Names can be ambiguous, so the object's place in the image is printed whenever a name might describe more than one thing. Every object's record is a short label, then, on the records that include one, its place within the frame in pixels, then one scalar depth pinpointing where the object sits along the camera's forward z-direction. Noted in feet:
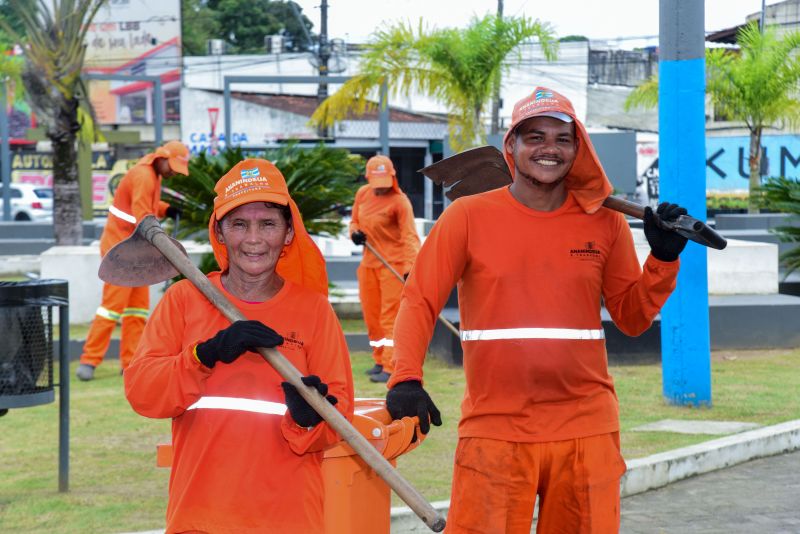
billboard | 162.91
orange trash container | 13.50
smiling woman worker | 11.21
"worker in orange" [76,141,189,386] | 35.99
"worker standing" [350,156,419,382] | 37.47
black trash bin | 21.62
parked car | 134.31
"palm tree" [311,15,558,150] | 71.15
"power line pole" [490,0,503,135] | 77.46
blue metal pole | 31.07
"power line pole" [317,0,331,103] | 136.46
